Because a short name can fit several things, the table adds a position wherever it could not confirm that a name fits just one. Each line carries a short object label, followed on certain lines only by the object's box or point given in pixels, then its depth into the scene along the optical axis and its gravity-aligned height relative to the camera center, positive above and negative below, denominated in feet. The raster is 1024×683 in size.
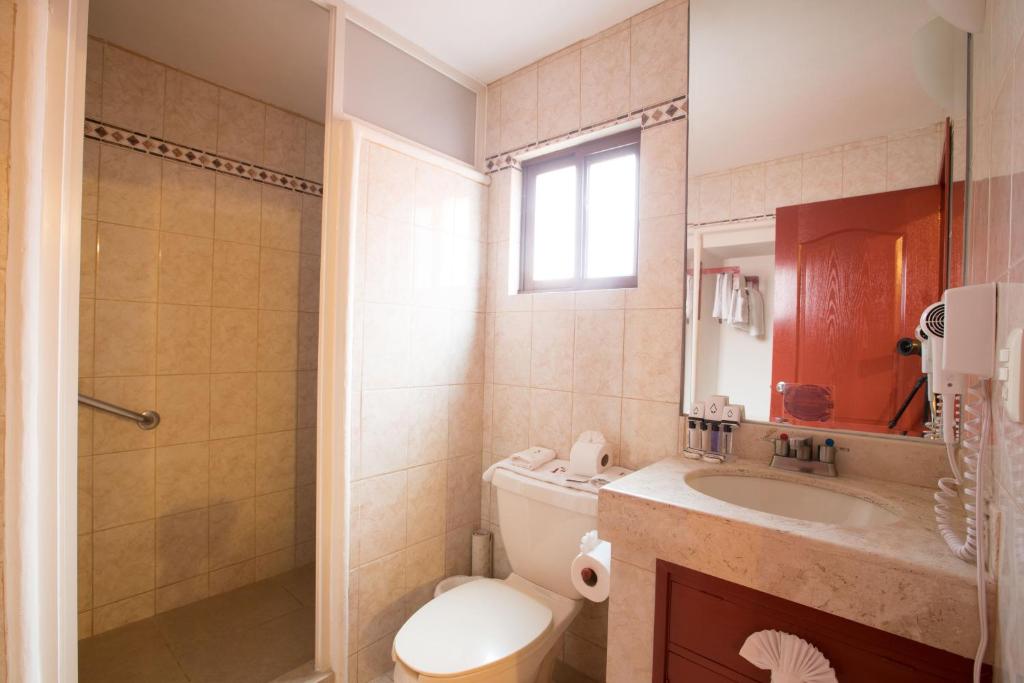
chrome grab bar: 5.45 -1.09
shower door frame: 2.88 -0.09
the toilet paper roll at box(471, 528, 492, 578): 5.98 -2.94
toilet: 3.59 -2.59
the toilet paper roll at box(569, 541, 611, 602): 3.70 -1.98
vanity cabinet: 2.31 -1.70
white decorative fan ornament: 2.49 -1.81
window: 5.38 +1.63
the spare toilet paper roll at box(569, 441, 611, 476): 4.79 -1.29
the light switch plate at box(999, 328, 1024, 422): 1.34 -0.07
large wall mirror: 3.51 +1.25
